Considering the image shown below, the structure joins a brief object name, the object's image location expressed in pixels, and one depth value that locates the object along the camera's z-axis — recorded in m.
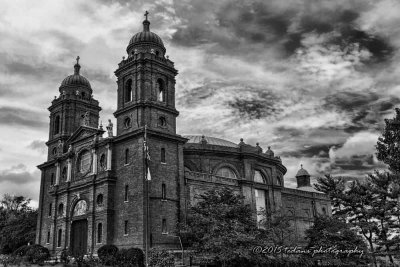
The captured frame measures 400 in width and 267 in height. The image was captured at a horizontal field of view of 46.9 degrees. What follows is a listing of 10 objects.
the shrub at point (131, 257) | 39.01
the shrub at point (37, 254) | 47.12
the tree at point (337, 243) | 45.91
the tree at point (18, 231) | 64.00
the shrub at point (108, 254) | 40.50
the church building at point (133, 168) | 44.56
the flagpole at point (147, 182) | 40.28
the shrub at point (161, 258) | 39.41
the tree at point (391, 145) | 37.86
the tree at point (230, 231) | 38.28
